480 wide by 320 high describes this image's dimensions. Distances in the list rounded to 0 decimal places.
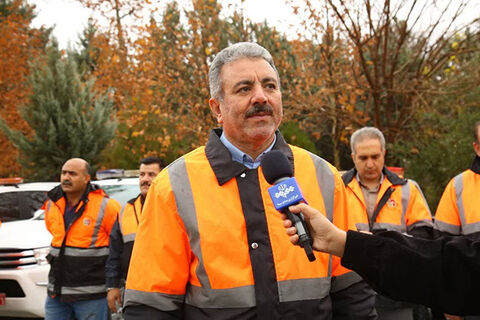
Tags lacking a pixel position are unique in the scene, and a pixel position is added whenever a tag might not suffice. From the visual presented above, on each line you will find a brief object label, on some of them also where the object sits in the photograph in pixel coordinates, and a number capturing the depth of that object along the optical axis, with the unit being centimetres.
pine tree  1886
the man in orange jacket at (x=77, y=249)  548
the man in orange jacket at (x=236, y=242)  238
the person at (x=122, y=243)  532
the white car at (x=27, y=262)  732
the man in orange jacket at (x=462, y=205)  443
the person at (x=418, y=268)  184
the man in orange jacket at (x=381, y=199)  449
